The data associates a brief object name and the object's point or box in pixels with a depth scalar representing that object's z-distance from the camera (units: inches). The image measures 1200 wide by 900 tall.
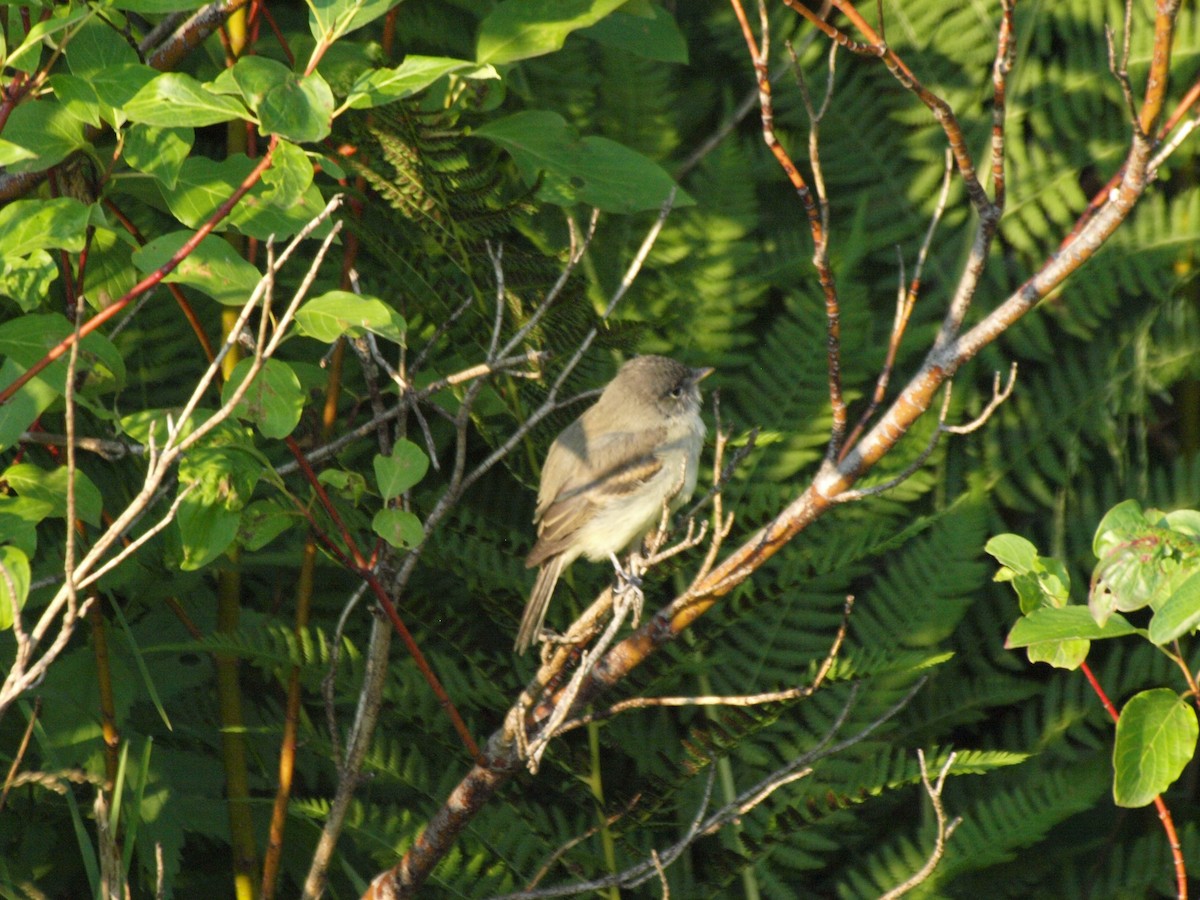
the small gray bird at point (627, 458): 293.1
